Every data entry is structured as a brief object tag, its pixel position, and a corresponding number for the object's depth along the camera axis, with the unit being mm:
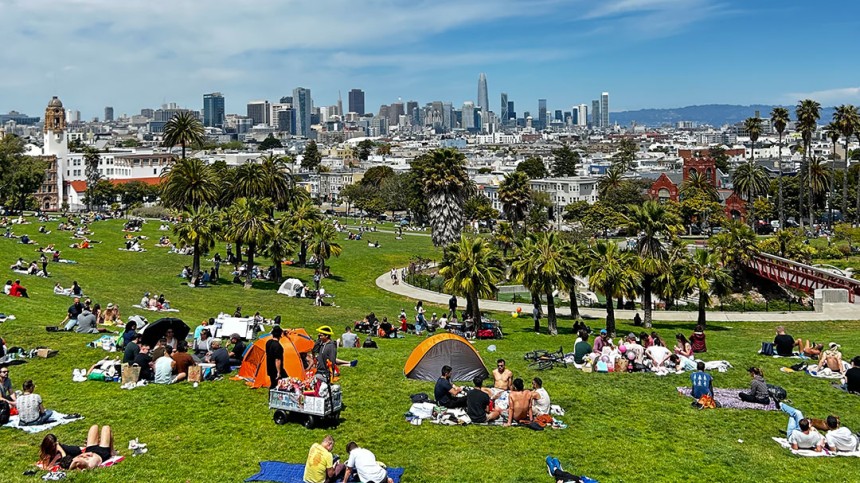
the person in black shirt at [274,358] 19969
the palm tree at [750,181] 111750
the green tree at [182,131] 75750
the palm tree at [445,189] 57500
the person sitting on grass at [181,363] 21344
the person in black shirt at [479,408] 18875
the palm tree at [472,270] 36906
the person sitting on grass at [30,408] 17719
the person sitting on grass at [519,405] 18875
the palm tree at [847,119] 89625
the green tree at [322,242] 53406
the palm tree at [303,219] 55844
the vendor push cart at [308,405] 17969
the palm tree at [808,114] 90938
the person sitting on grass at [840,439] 17344
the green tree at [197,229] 47219
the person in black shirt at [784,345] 27016
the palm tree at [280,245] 51562
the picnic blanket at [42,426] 17670
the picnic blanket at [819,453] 17355
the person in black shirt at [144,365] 21297
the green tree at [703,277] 40688
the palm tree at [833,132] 93619
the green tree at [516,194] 70250
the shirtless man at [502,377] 20375
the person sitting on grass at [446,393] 19406
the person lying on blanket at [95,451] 15492
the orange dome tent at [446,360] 22766
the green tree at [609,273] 37781
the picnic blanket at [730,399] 20761
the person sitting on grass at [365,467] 14930
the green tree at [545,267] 37062
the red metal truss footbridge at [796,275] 49125
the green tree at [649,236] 40906
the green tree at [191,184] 58188
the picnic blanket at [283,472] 15461
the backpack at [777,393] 21188
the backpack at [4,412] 17891
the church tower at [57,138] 140375
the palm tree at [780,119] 97375
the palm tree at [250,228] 50469
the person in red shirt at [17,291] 34938
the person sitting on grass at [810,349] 26430
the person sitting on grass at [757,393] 20844
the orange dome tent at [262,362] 21094
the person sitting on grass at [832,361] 23953
